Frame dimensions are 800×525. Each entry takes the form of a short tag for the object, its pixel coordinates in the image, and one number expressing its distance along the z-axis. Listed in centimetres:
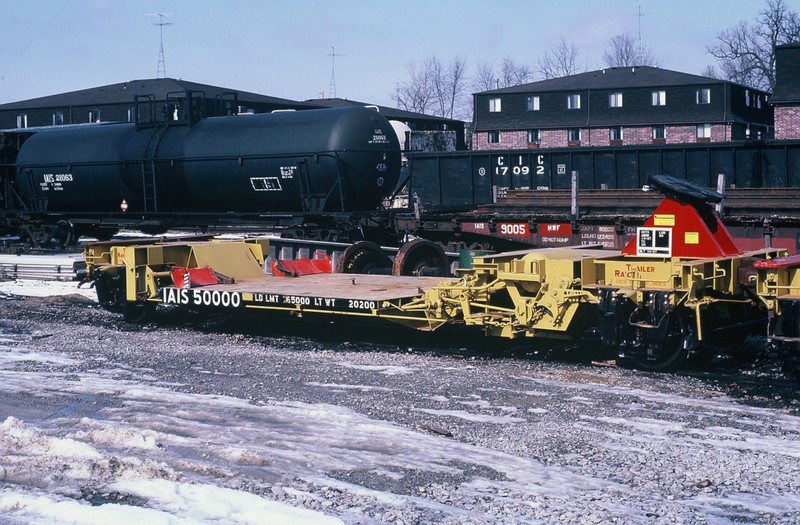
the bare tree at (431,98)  12800
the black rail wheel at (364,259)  1559
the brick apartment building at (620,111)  6041
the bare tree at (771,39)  7944
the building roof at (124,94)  5700
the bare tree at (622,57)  13200
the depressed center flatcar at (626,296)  990
